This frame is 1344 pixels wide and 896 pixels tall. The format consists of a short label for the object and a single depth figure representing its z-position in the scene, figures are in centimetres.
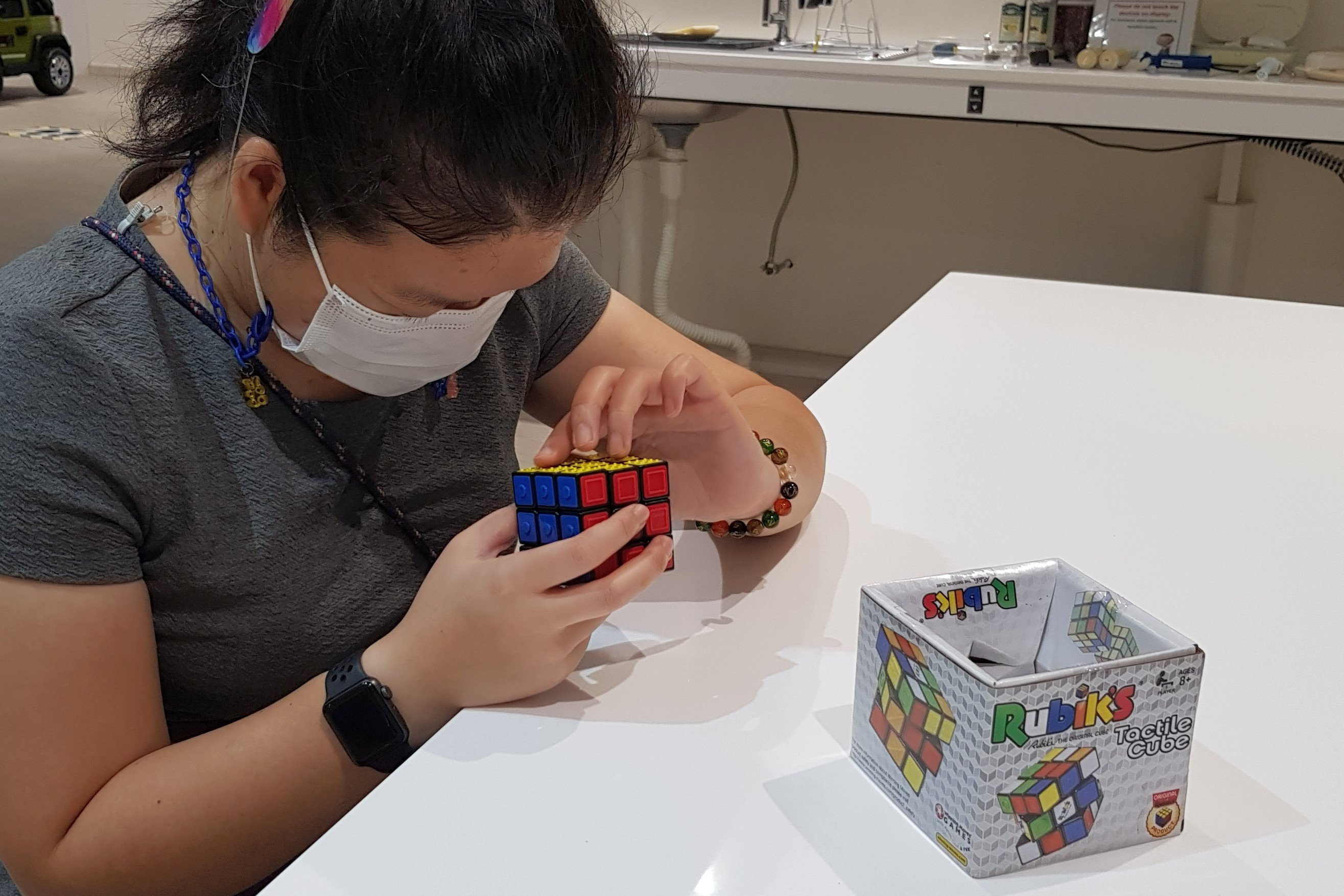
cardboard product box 53
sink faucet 307
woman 69
